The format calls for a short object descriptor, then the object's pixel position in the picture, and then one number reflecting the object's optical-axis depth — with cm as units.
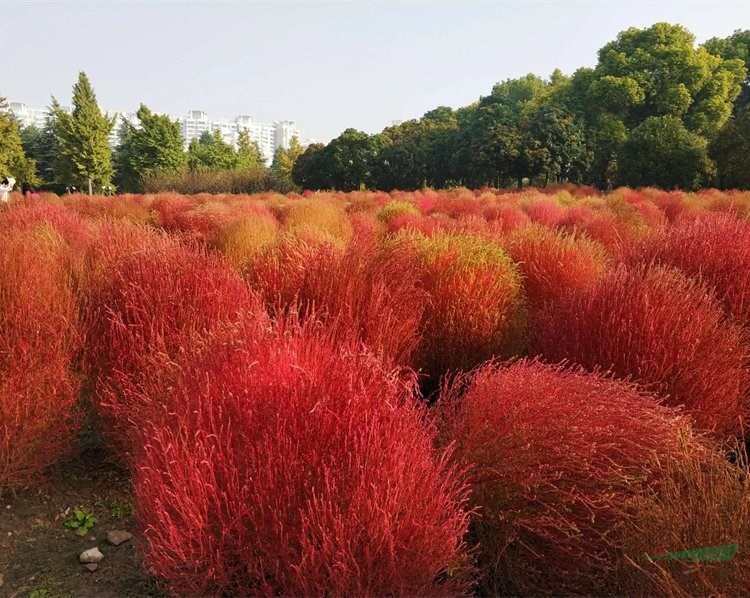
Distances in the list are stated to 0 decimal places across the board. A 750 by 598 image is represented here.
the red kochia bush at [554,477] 250
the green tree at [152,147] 4219
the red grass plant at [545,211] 1085
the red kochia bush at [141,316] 344
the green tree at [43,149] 5331
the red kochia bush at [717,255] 414
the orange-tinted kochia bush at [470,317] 459
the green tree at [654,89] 3152
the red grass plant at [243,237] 755
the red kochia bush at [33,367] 325
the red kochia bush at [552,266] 540
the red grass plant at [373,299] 395
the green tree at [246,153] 5726
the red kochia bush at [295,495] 187
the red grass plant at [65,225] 396
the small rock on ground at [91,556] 286
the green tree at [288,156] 5827
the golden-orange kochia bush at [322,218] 896
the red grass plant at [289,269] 427
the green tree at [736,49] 3900
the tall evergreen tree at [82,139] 3628
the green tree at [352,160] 4100
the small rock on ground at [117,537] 302
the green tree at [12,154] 3195
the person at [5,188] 1234
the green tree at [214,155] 5180
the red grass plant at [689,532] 191
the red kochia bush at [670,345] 335
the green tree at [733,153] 2258
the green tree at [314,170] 4147
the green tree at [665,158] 2373
